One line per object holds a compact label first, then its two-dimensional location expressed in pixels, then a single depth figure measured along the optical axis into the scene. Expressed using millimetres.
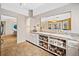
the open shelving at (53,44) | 2545
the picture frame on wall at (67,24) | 2491
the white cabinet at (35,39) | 2778
